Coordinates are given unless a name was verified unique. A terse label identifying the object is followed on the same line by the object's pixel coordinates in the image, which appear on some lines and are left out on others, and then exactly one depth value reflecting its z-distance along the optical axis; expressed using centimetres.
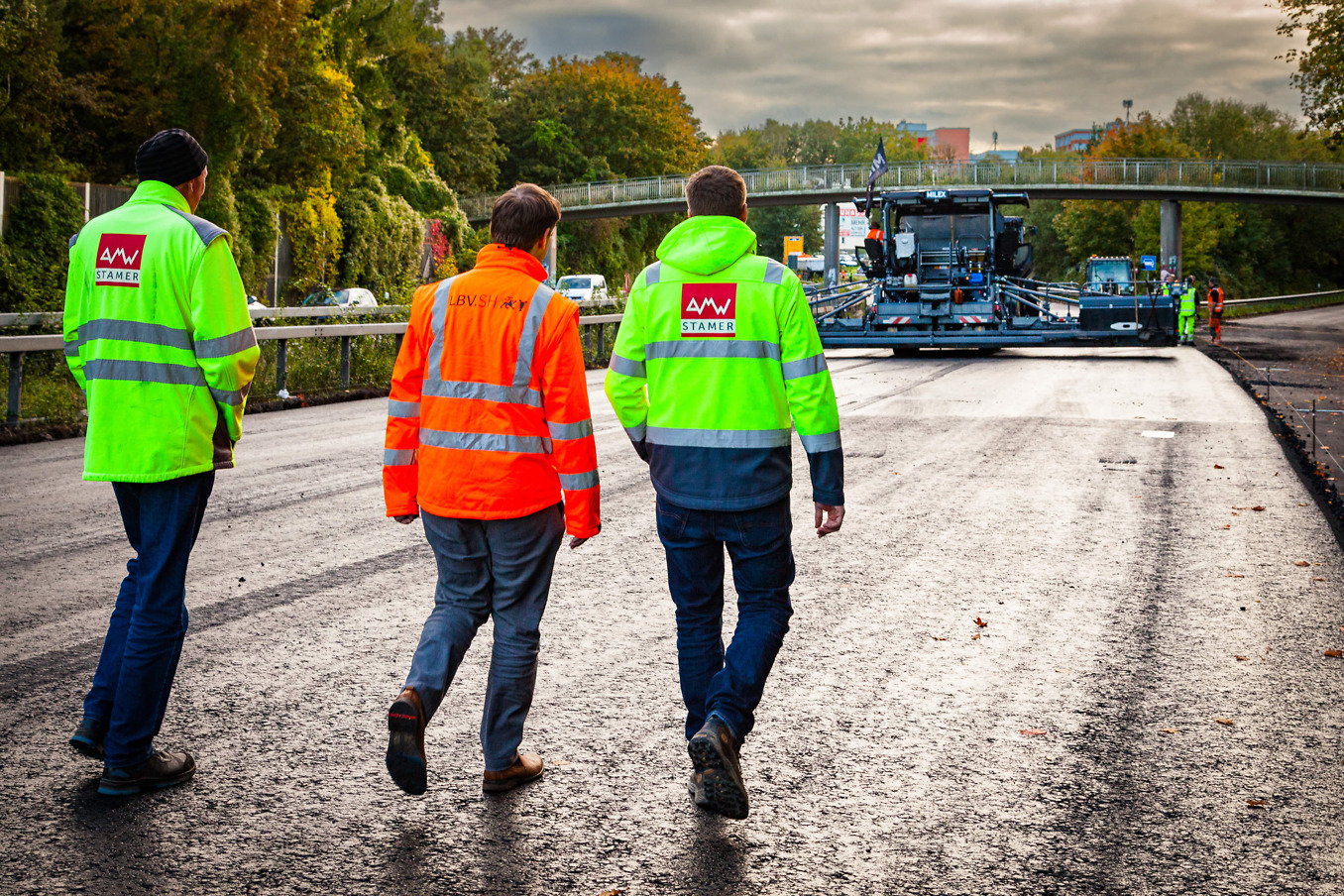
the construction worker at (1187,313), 3253
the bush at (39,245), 2745
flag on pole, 3559
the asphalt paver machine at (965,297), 2670
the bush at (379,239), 4484
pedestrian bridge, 6438
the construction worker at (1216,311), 3203
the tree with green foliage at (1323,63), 3234
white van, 4819
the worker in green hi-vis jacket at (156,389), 414
